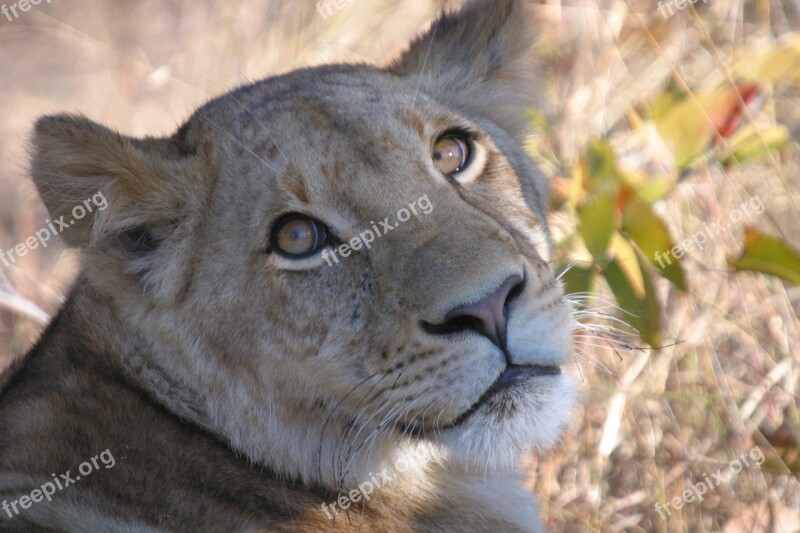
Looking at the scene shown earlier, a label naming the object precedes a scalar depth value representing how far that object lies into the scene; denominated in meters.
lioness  5.79
